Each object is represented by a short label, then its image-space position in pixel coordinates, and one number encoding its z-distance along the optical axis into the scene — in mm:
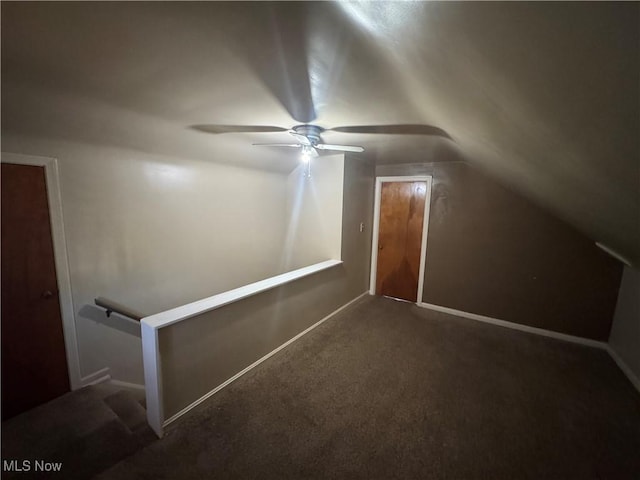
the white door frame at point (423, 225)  3633
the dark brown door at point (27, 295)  1807
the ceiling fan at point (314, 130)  2020
